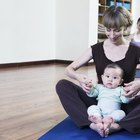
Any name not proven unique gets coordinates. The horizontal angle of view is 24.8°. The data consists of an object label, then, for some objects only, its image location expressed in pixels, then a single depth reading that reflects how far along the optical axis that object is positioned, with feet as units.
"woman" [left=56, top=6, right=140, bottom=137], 5.51
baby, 5.68
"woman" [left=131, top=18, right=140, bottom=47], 12.34
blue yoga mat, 5.39
